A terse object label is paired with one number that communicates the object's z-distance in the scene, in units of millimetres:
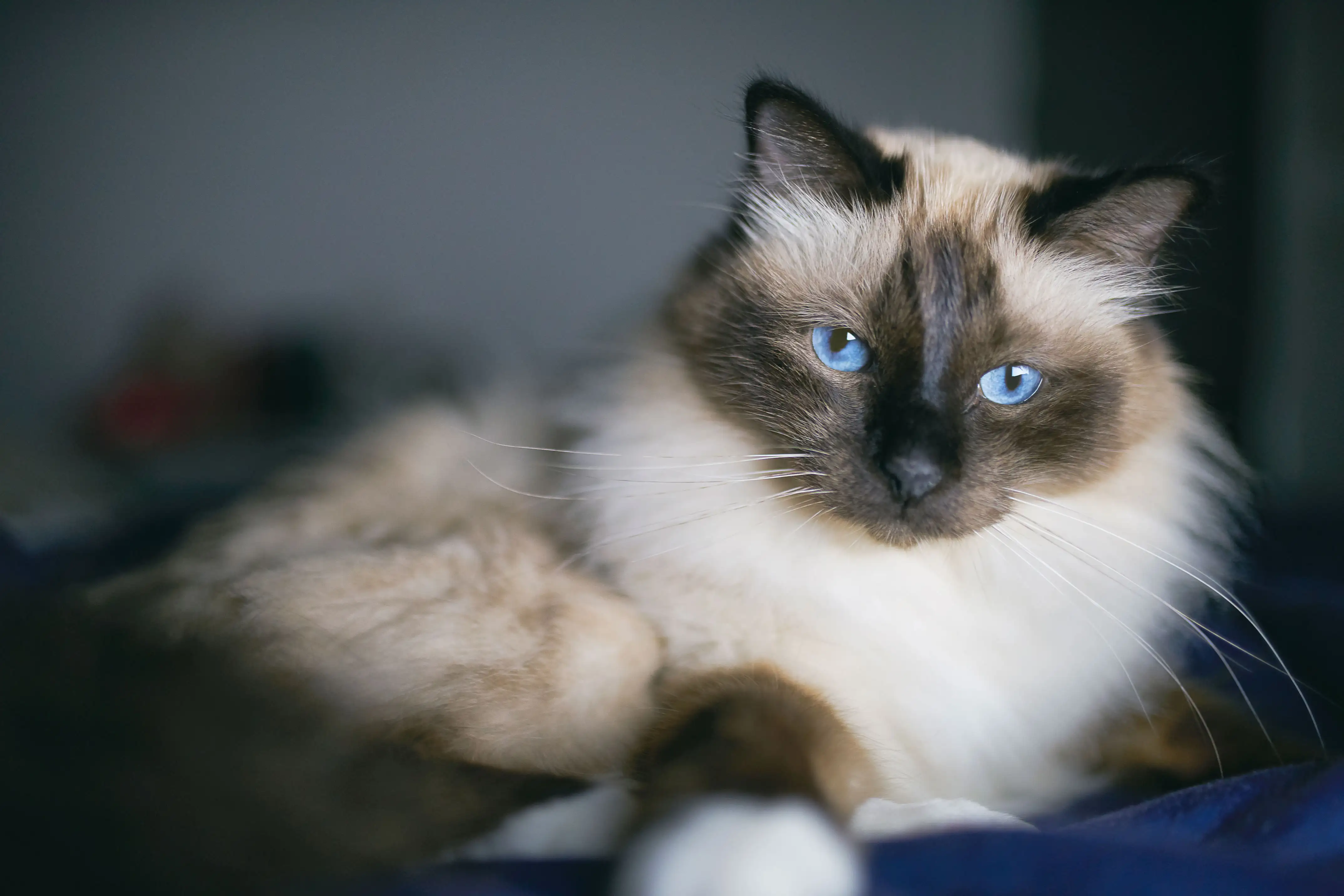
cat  324
